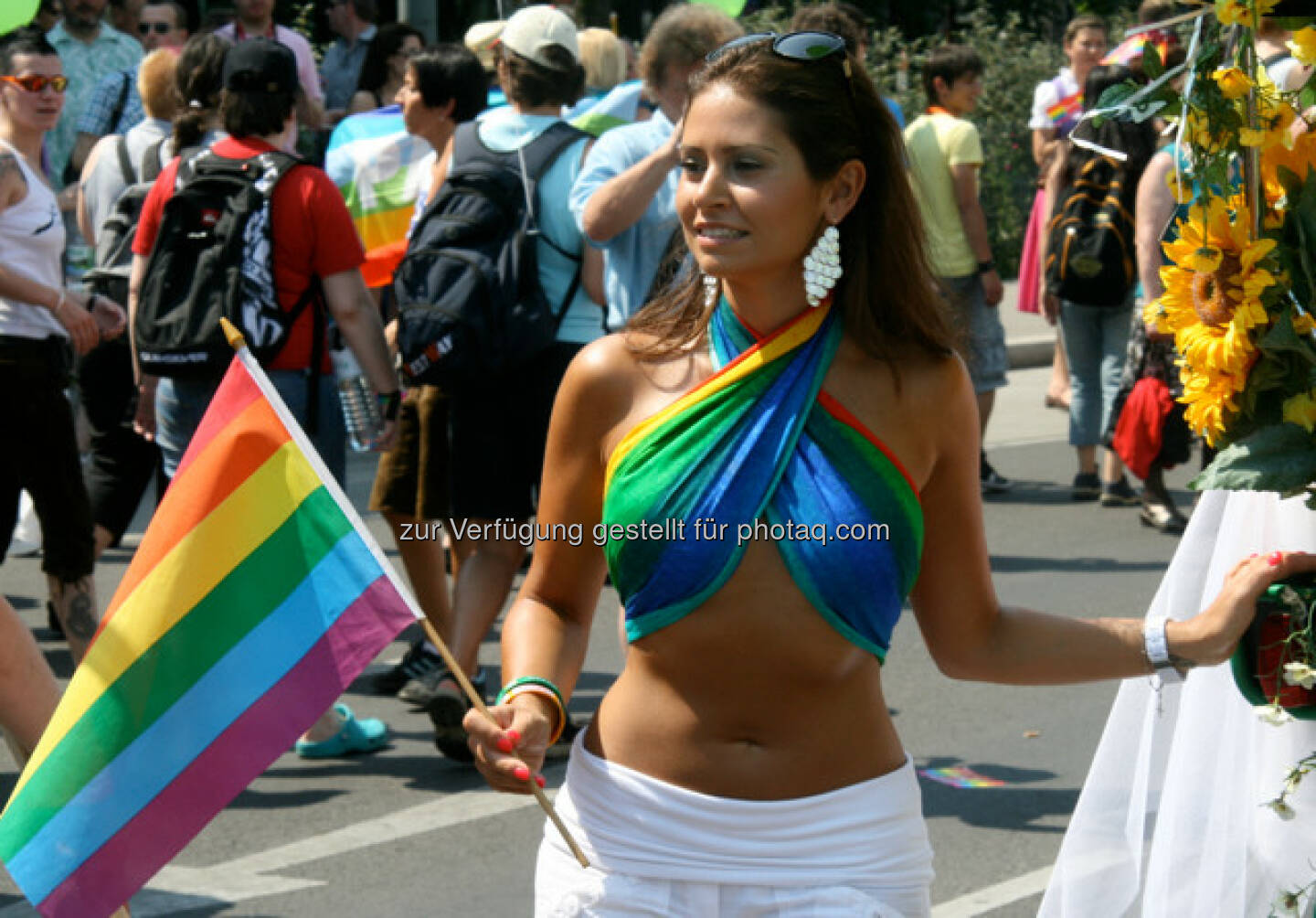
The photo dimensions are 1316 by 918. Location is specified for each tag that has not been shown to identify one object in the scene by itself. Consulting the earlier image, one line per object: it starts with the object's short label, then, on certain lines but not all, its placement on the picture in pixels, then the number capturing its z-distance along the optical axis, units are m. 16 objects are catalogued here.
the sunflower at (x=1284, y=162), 5.43
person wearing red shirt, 11.62
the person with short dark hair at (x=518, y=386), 11.94
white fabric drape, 5.95
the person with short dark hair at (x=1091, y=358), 19.20
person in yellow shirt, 19.08
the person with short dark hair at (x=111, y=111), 20.16
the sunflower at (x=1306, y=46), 5.32
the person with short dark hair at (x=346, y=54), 28.03
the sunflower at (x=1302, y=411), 5.34
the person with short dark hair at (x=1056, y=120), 22.84
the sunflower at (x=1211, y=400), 5.49
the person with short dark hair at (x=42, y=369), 12.34
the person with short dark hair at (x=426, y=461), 12.87
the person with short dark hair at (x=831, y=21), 14.66
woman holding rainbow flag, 5.17
